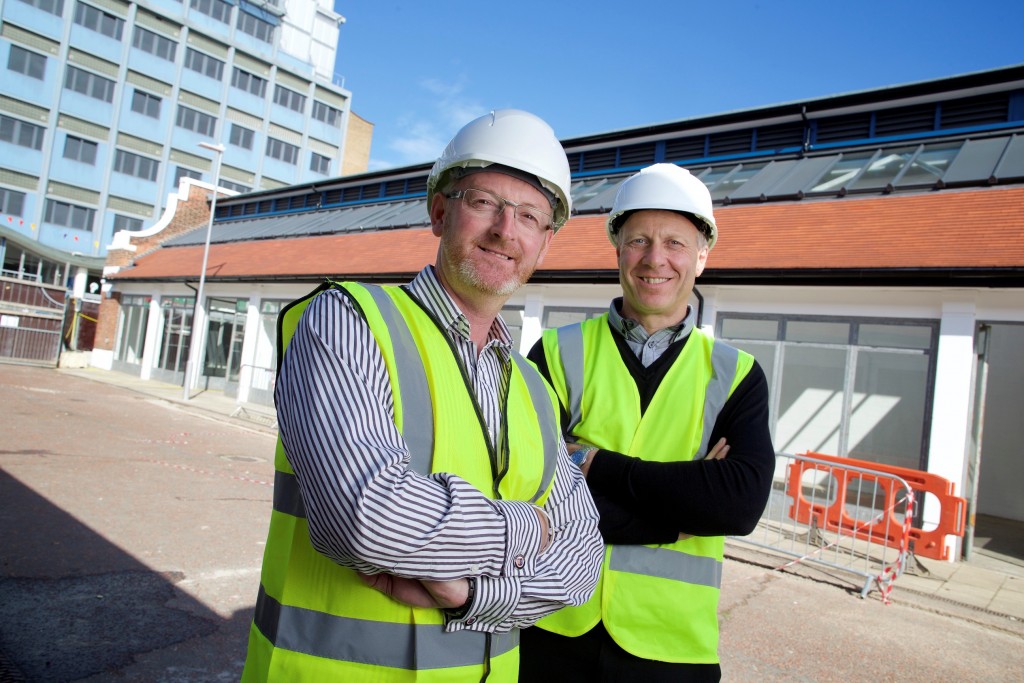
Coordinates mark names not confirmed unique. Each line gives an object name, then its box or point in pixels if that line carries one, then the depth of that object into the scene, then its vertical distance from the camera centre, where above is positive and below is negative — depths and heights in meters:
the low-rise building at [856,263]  9.17 +2.04
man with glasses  1.32 -0.26
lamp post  19.84 -0.16
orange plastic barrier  8.41 -1.23
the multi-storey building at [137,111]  42.47 +15.16
